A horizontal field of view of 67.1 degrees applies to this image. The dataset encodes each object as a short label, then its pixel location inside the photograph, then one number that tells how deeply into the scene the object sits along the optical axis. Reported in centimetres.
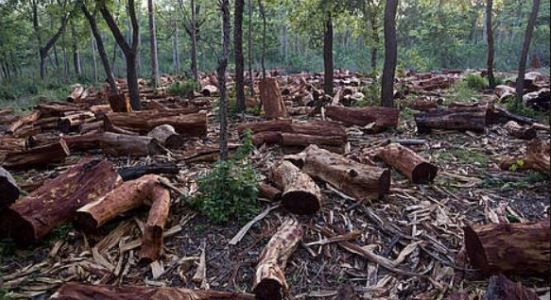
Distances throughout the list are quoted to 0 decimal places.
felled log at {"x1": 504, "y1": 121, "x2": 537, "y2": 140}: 715
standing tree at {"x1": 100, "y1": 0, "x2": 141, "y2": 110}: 975
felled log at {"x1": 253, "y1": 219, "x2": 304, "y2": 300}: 310
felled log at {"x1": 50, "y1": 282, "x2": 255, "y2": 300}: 276
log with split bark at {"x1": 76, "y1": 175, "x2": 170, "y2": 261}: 382
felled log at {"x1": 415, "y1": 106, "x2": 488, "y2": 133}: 759
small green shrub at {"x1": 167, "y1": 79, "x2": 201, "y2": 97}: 1512
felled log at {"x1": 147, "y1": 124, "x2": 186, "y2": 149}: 684
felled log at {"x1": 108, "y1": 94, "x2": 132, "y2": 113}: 942
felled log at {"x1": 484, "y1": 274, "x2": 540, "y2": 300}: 246
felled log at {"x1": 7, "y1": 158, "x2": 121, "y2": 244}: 387
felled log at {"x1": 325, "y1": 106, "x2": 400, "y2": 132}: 796
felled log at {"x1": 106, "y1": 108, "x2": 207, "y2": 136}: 764
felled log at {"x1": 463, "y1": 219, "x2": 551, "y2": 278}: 313
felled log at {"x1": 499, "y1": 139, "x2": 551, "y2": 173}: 495
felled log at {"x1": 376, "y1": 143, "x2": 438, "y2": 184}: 509
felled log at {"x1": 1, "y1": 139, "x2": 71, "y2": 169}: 610
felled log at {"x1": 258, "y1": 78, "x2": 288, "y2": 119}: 934
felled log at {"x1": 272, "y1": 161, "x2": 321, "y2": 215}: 417
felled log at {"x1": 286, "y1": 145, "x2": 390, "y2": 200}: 456
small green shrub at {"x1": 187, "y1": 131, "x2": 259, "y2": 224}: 422
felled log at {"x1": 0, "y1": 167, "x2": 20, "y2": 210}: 366
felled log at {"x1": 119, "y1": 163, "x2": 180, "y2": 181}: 500
